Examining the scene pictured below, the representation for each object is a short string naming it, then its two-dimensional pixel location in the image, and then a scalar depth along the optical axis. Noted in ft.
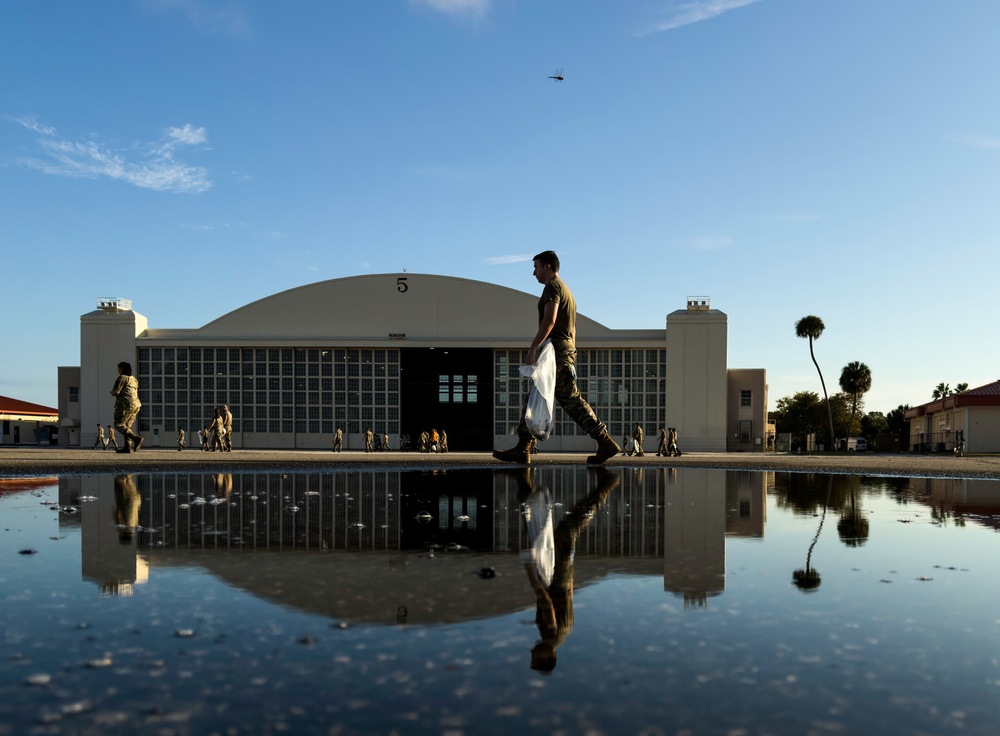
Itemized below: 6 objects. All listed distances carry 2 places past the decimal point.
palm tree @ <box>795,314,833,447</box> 260.62
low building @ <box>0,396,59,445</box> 249.63
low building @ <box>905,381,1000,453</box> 177.58
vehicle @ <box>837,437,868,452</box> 263.10
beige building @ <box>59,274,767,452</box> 157.48
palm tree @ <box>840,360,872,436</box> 303.89
